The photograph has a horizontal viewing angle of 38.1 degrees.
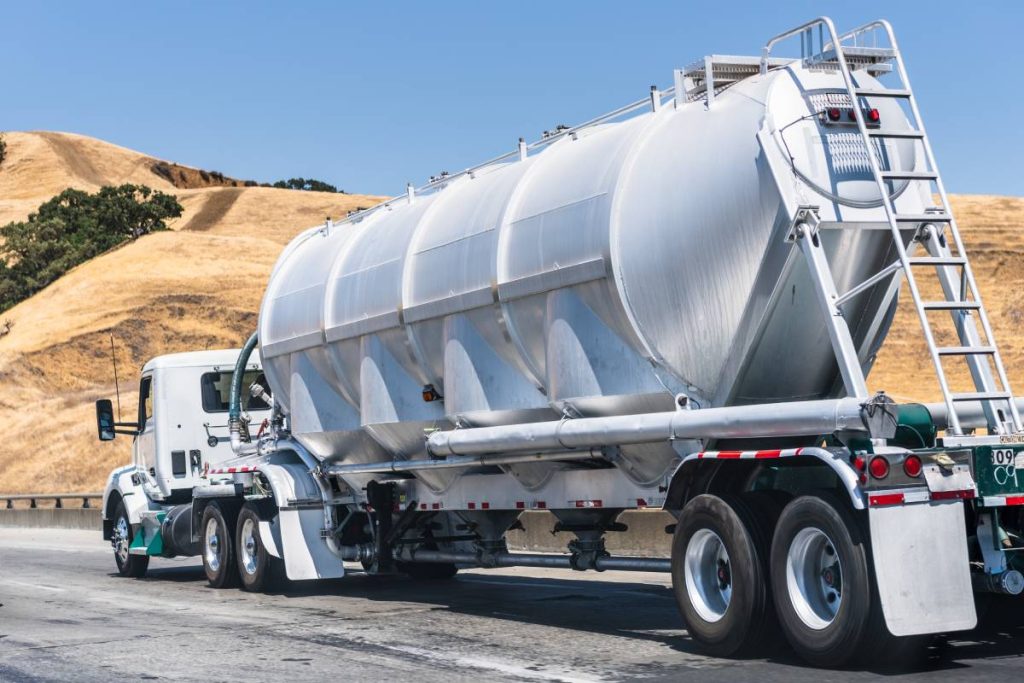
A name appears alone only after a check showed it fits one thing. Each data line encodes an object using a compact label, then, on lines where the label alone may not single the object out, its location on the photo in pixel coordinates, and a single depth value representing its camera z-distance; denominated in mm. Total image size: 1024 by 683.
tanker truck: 8469
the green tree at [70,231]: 82188
